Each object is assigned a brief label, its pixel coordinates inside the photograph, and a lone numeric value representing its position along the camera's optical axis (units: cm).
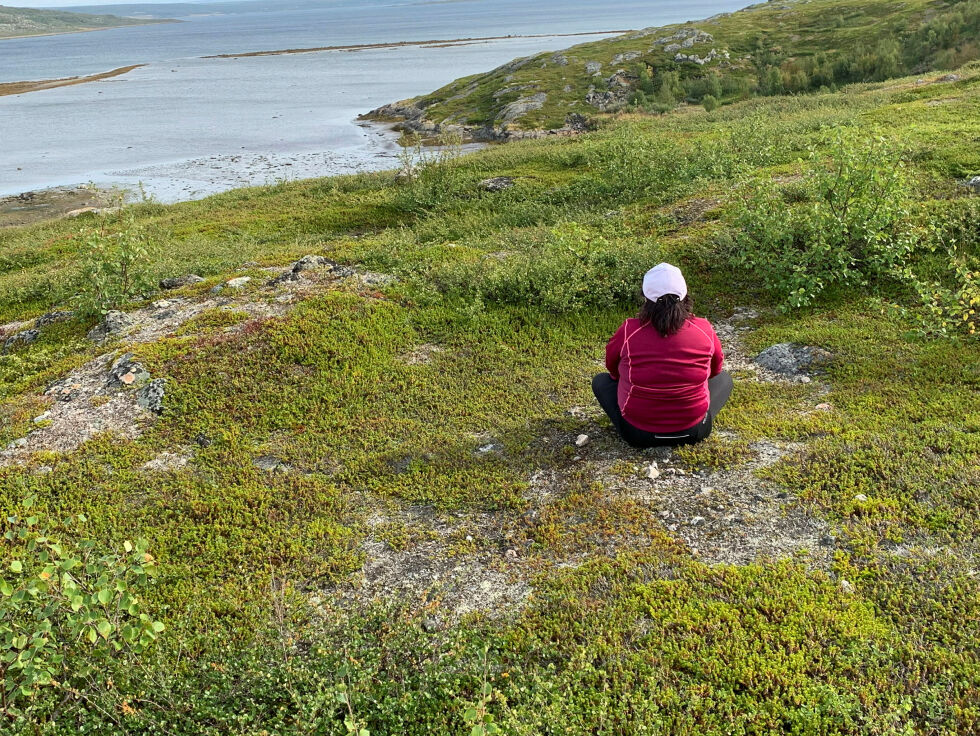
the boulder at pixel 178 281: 1661
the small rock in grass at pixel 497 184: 2705
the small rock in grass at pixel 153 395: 1067
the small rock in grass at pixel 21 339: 1516
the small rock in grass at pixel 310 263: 1593
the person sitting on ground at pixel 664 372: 783
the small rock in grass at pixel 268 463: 937
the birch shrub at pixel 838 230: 1292
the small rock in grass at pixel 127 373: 1125
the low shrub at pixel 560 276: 1377
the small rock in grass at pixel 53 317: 1572
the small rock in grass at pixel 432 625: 633
